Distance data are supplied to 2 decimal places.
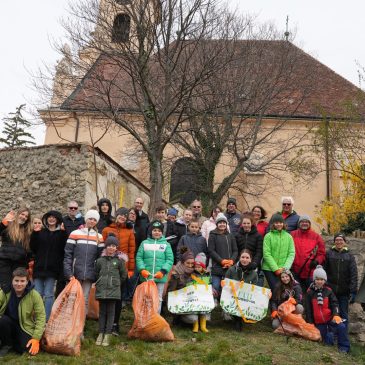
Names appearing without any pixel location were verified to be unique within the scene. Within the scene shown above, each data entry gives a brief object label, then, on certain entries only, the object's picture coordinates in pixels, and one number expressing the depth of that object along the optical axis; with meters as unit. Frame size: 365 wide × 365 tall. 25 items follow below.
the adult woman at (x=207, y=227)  7.97
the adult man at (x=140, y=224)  7.67
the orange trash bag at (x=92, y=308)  6.80
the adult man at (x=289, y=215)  7.87
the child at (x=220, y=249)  7.12
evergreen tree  32.91
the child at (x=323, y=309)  6.58
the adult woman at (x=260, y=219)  7.90
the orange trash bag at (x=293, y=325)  6.54
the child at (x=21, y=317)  5.41
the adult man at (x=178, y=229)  7.70
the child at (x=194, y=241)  7.22
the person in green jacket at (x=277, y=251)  7.06
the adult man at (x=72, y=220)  7.08
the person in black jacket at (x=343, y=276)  7.09
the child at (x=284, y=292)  6.83
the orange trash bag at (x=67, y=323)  5.40
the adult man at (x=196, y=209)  8.03
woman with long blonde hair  5.94
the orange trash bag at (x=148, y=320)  5.91
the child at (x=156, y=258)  6.59
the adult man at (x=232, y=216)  8.01
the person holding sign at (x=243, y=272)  6.88
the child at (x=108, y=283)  5.94
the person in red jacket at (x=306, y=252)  7.26
